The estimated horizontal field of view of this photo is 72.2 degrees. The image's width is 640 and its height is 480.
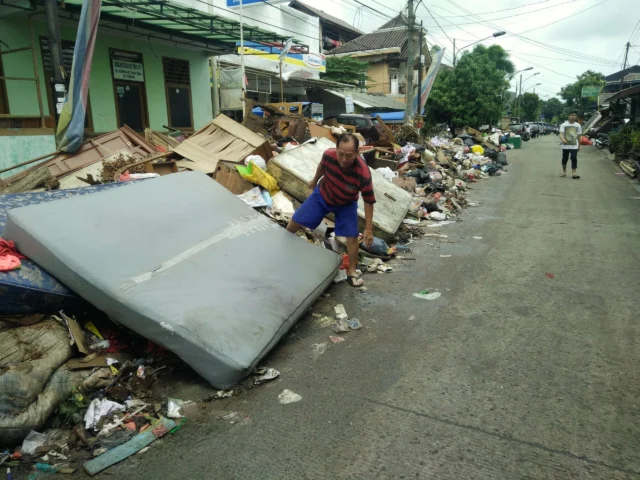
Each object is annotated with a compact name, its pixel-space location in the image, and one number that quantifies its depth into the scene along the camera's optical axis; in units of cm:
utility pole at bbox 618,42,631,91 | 3819
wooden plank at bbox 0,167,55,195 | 562
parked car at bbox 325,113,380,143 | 1384
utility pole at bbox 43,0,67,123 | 739
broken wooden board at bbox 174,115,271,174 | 636
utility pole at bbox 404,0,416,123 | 1723
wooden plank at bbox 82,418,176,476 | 208
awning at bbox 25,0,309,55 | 935
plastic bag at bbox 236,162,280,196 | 575
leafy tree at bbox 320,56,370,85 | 2431
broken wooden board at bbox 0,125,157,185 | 620
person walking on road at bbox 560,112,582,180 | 1045
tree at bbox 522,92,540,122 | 7081
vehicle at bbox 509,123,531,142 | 3500
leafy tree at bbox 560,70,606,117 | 5680
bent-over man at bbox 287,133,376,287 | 399
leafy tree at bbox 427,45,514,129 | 2512
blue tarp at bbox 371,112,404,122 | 2278
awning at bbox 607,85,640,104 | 1540
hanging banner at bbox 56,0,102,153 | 652
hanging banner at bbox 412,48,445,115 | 2030
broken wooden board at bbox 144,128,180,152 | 803
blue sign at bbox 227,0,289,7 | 1396
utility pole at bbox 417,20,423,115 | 2143
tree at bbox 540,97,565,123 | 8535
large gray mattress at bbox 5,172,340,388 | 256
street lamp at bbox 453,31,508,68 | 2410
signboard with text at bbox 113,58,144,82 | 1125
